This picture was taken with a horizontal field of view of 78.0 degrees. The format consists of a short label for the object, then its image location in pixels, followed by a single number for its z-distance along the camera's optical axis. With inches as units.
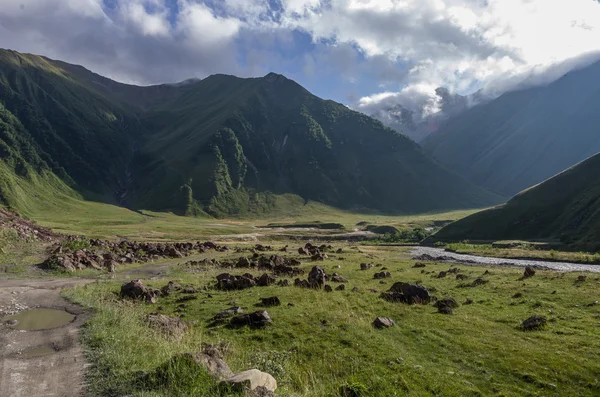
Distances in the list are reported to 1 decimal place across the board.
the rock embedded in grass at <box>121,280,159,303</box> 1179.7
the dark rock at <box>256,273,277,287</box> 1470.2
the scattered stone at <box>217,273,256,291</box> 1416.1
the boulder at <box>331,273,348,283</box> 1562.9
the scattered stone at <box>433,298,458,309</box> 1081.0
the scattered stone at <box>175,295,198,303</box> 1197.1
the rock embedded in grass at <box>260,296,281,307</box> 1102.4
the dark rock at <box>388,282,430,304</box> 1162.6
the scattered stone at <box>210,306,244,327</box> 928.9
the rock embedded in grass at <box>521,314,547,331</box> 861.2
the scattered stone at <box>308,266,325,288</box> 1427.9
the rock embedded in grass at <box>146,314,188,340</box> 780.0
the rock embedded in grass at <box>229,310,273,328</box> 893.2
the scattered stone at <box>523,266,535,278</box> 1696.6
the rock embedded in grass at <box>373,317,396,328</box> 878.4
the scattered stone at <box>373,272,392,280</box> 1716.3
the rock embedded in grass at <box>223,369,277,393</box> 473.7
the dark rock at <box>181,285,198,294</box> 1323.8
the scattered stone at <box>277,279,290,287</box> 1468.1
